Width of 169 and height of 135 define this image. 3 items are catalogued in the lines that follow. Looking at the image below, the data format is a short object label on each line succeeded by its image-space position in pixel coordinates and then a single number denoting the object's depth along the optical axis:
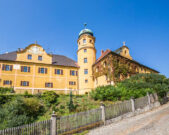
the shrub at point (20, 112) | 10.47
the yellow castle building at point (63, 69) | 24.89
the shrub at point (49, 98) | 17.58
